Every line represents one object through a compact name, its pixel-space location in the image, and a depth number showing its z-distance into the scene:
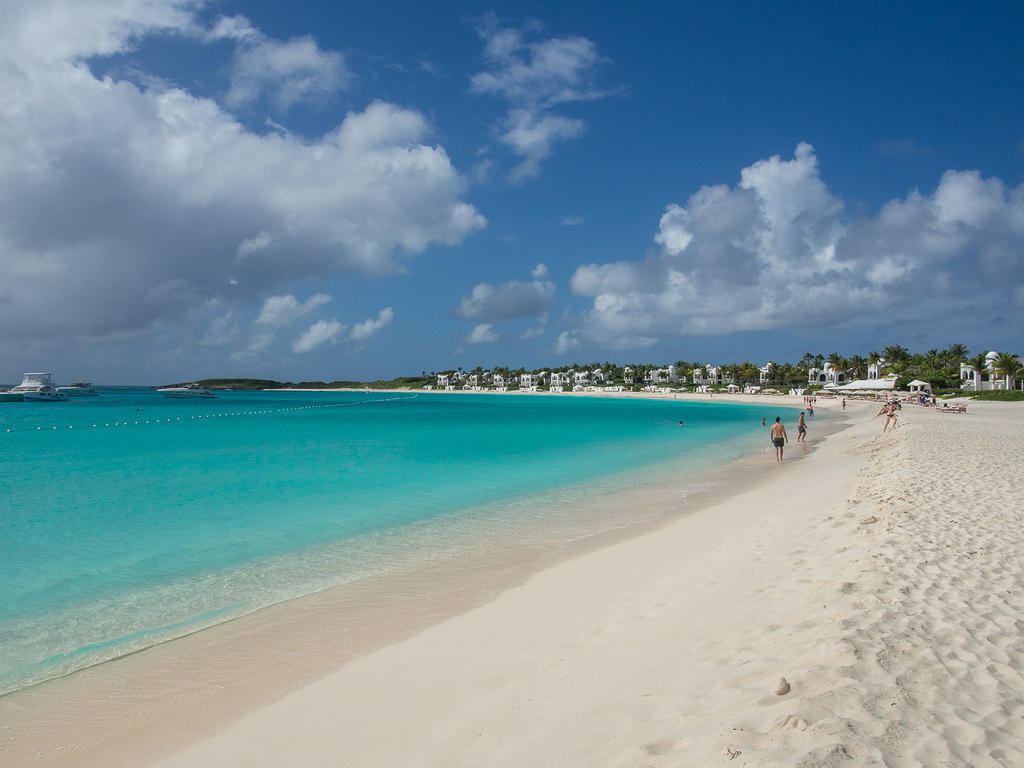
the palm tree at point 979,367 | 75.44
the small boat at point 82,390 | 148.32
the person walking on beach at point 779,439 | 23.19
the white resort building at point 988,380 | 72.19
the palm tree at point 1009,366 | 68.56
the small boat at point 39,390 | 112.25
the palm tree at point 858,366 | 123.00
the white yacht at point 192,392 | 178.31
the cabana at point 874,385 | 71.19
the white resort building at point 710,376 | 169.00
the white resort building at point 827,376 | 126.05
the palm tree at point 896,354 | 112.38
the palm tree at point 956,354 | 95.62
